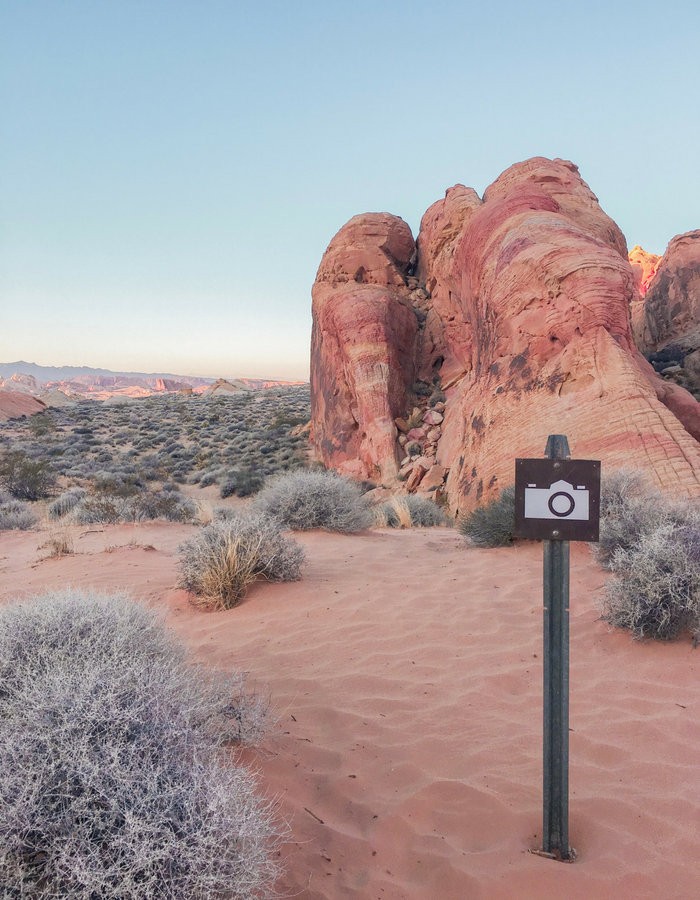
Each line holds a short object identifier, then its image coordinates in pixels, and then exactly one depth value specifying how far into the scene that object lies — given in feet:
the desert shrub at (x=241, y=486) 65.05
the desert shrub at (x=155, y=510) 42.57
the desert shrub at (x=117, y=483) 52.49
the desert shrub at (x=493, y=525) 26.89
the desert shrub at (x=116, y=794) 5.71
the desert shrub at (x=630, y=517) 19.93
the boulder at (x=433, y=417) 62.55
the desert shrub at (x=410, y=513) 40.40
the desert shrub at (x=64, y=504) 49.98
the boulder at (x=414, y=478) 55.42
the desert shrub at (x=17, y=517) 41.70
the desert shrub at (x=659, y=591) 14.65
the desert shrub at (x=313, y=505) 32.37
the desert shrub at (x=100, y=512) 40.42
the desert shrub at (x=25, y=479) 58.54
